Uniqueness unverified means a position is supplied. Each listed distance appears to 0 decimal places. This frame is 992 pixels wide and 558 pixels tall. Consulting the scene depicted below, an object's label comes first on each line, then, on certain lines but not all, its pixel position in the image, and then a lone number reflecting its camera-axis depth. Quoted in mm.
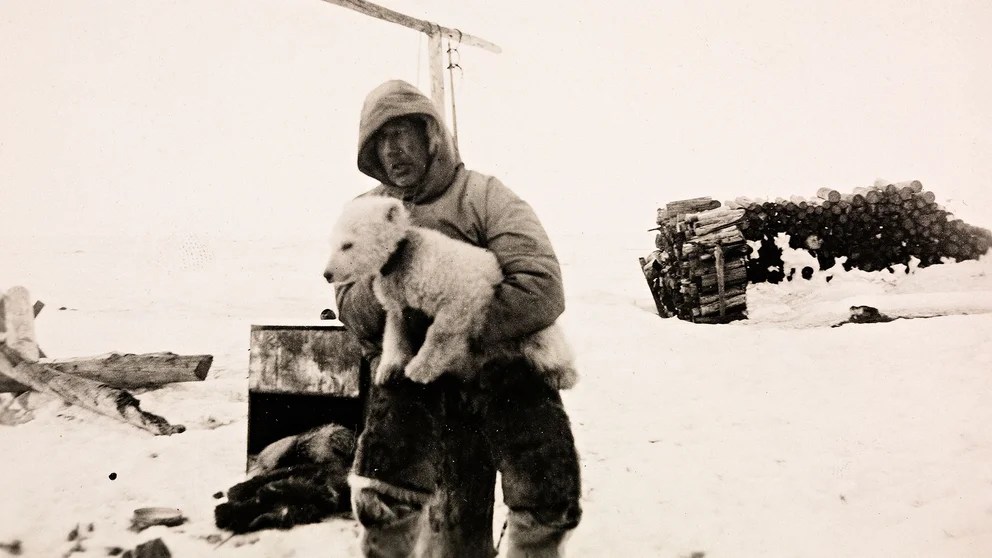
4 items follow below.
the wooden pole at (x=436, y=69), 2240
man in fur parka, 1766
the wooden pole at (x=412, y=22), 2166
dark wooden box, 2264
